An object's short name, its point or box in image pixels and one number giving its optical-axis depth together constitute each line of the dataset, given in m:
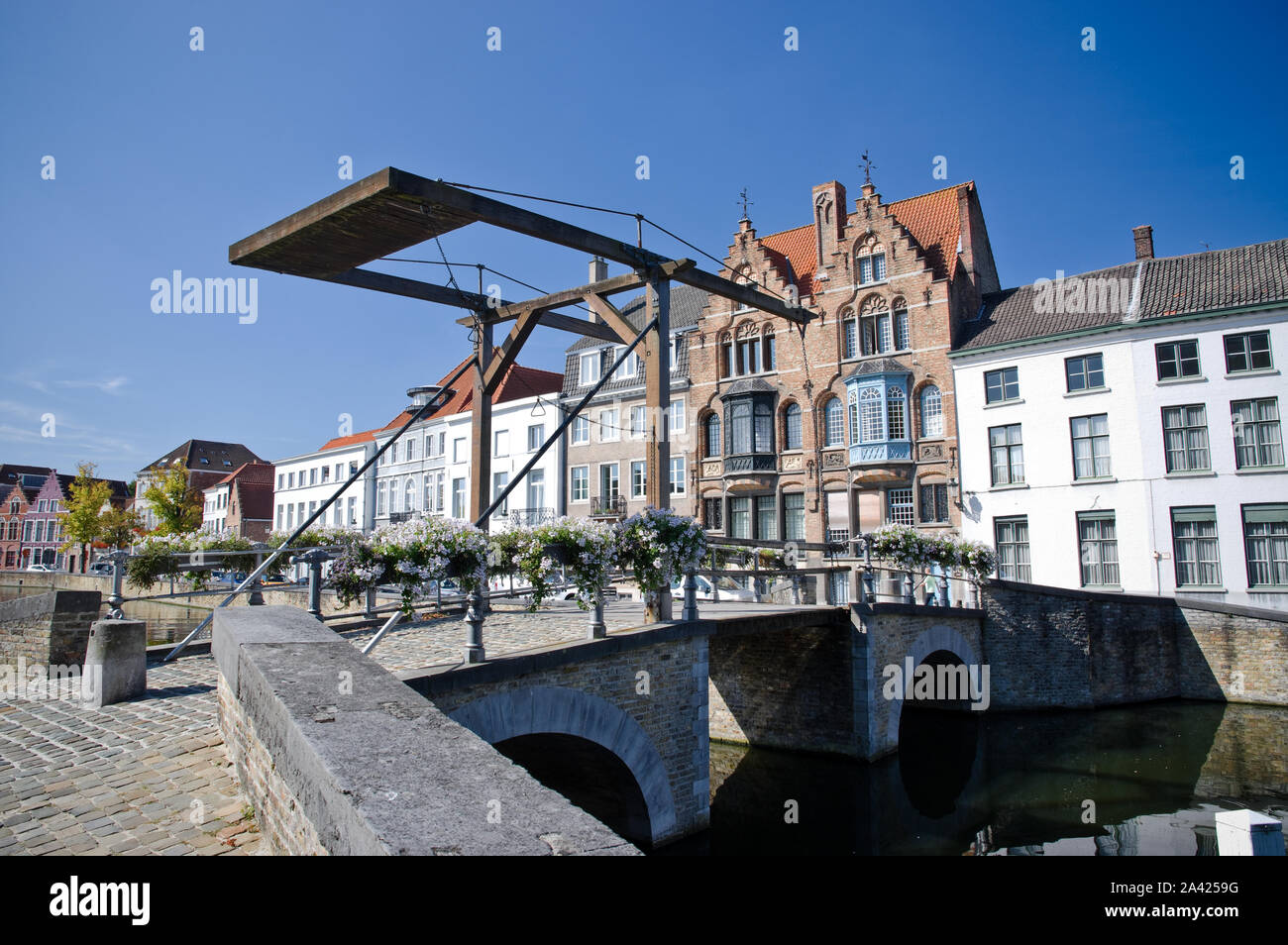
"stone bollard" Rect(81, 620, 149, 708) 7.09
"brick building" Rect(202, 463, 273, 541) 54.97
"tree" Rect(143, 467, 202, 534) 41.88
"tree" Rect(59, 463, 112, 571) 41.28
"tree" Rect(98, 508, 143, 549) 41.91
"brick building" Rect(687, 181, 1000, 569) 25.42
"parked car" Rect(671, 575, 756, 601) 18.47
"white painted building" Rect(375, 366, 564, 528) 33.28
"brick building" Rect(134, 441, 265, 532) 63.12
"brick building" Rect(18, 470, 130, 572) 59.75
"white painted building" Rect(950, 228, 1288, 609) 21.09
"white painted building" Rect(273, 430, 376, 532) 44.50
